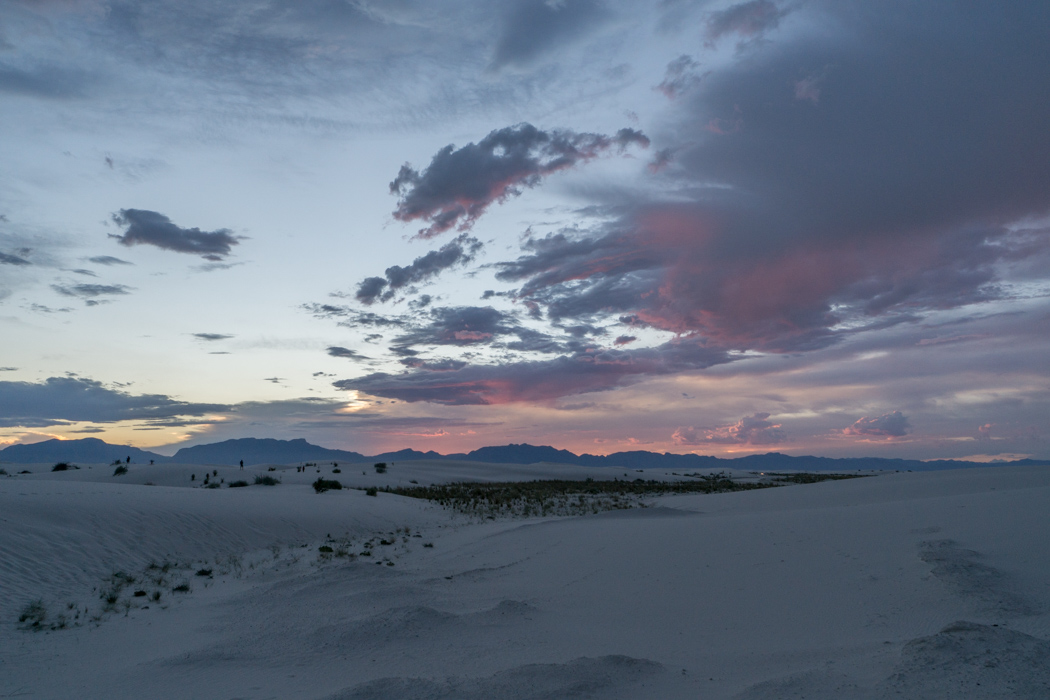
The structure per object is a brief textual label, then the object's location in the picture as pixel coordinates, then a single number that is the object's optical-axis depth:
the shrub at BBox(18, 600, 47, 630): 7.37
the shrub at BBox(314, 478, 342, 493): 26.66
